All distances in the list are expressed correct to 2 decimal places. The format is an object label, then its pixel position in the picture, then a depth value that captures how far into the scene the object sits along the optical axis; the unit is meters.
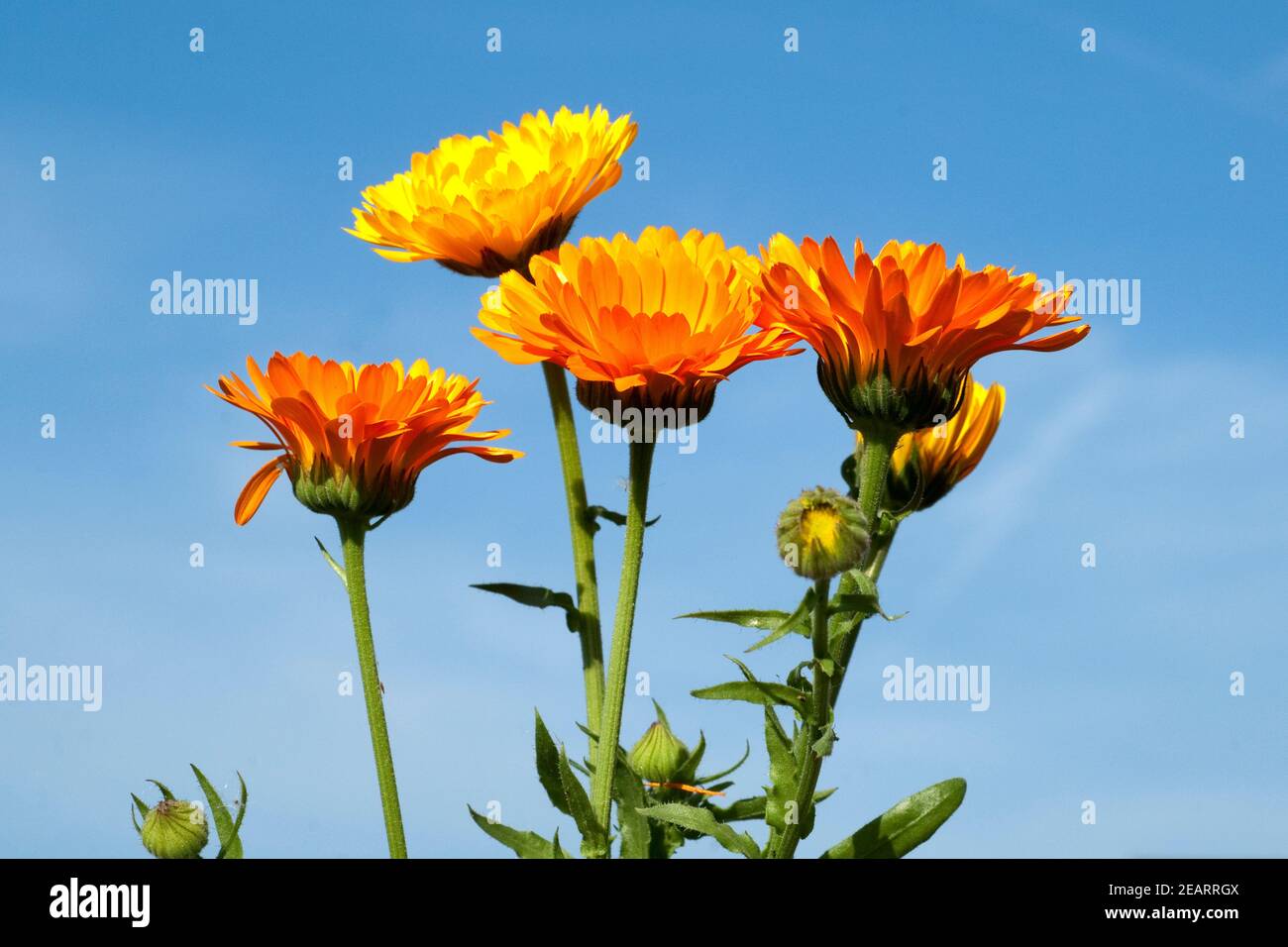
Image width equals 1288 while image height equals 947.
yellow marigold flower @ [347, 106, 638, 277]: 0.56
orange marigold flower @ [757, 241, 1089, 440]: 0.49
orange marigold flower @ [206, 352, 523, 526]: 0.54
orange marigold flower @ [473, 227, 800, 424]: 0.51
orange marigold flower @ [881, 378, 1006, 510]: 0.56
